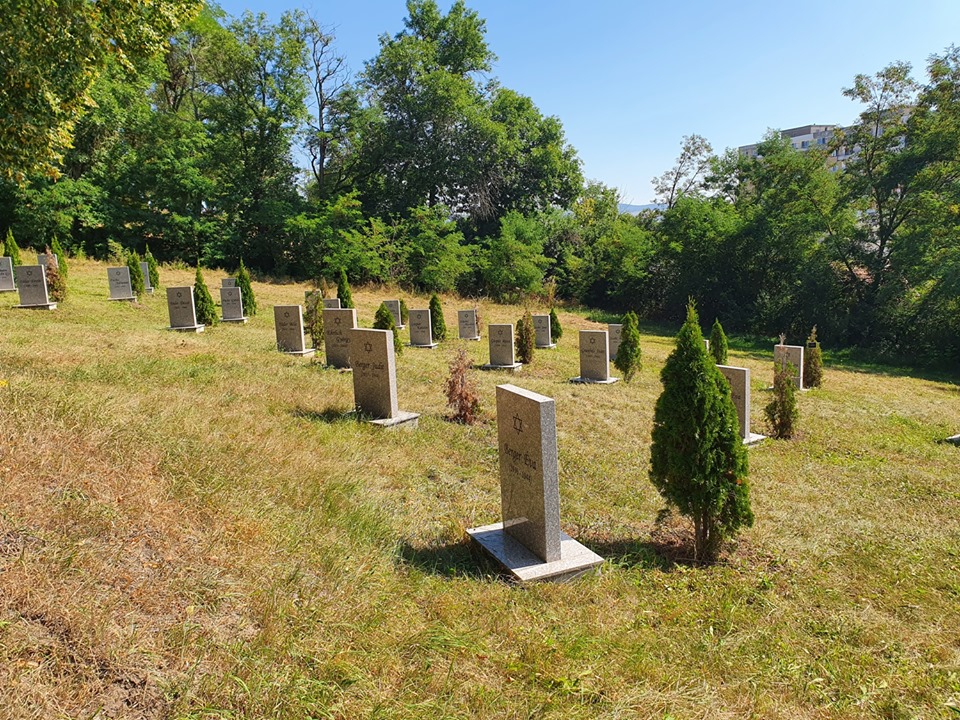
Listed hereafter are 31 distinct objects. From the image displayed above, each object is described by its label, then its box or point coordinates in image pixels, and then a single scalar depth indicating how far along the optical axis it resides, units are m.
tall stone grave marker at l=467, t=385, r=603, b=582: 4.05
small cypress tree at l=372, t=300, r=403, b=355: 11.95
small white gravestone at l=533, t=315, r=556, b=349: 17.77
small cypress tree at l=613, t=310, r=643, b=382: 12.41
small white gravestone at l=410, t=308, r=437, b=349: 15.77
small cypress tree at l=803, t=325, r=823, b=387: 13.34
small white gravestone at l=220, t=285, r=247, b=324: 16.42
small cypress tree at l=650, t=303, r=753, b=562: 4.39
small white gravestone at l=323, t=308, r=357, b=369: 10.09
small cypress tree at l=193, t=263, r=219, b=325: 14.70
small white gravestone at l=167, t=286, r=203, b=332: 13.80
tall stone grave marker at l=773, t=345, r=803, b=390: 12.31
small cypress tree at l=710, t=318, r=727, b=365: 13.95
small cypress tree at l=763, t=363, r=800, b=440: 8.84
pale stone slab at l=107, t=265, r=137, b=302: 16.88
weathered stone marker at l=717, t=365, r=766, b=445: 8.30
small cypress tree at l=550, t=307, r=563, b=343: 18.70
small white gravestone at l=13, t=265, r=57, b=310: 13.53
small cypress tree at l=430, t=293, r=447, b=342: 17.12
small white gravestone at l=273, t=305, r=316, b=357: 11.93
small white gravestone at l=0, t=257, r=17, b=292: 15.56
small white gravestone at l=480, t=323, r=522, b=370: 13.52
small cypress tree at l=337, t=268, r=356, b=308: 14.94
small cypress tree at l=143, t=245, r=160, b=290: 20.23
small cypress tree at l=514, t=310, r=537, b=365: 14.10
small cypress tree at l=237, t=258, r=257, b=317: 17.45
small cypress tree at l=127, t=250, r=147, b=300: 17.48
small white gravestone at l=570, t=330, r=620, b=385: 12.38
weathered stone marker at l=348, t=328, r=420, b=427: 7.23
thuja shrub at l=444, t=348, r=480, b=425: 7.82
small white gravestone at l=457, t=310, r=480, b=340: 17.81
